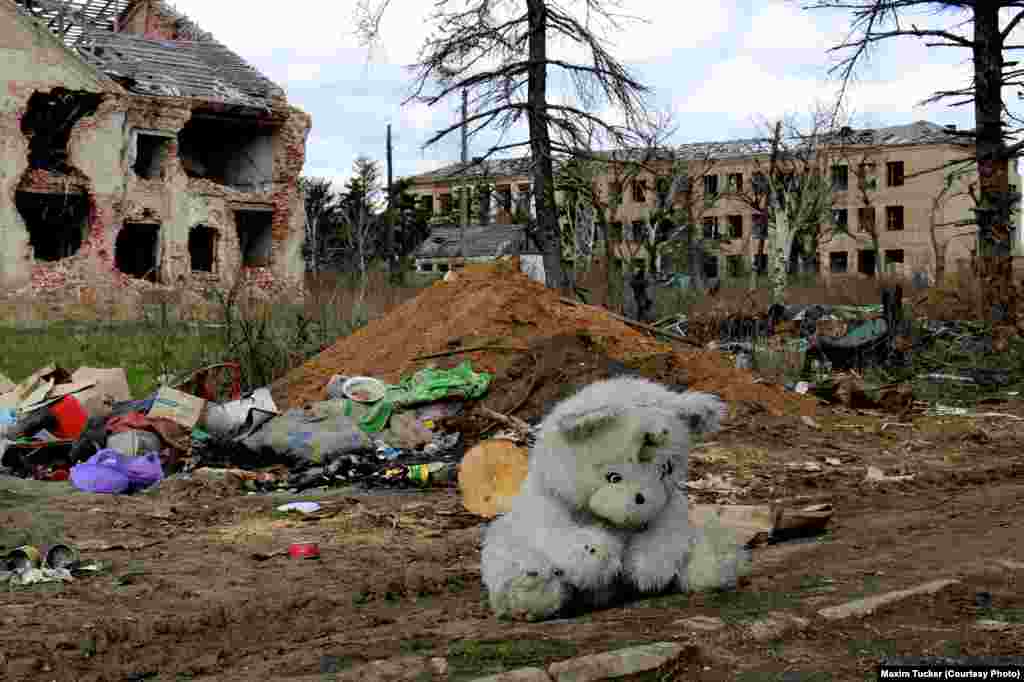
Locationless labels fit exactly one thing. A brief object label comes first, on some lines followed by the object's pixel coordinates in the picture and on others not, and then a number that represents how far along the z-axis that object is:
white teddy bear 4.10
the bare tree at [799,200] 45.09
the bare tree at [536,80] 19.23
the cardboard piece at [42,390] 10.48
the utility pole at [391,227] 39.74
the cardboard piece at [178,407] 9.87
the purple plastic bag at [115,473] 8.16
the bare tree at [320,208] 51.23
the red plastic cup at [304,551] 6.18
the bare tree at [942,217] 36.59
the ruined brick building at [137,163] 27.41
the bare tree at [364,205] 47.34
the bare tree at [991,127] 16.27
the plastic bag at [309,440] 9.20
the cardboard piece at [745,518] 5.62
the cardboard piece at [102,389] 10.42
